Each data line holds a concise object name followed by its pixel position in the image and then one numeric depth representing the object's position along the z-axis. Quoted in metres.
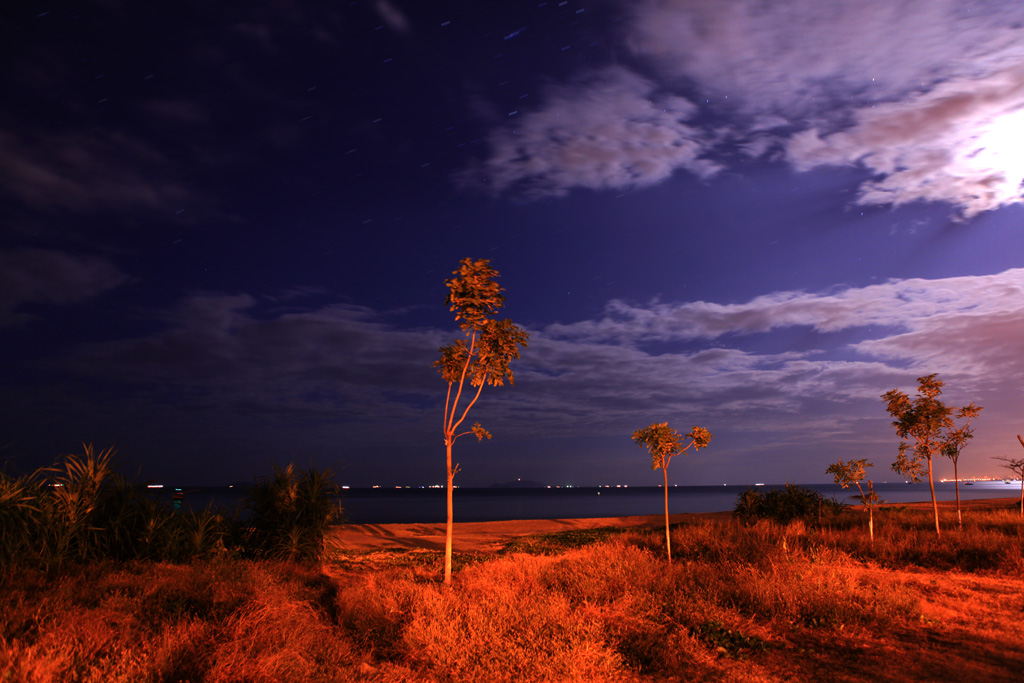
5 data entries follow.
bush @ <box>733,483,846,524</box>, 21.62
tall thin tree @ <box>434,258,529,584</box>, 10.73
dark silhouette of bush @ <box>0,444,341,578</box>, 9.58
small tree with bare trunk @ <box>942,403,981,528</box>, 16.52
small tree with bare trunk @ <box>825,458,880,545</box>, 14.91
